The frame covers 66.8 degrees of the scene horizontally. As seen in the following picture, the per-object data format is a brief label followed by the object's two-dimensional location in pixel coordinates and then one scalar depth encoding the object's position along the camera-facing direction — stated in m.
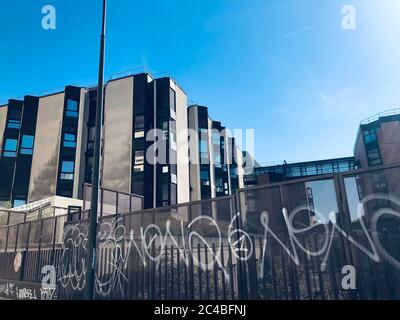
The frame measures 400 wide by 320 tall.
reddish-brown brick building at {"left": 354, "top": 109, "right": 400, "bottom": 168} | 33.53
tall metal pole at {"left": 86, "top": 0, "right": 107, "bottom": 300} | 6.50
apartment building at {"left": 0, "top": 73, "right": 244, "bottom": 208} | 27.48
